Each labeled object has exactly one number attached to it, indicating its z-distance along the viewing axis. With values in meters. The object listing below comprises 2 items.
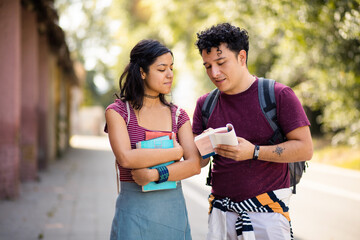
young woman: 2.58
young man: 2.64
